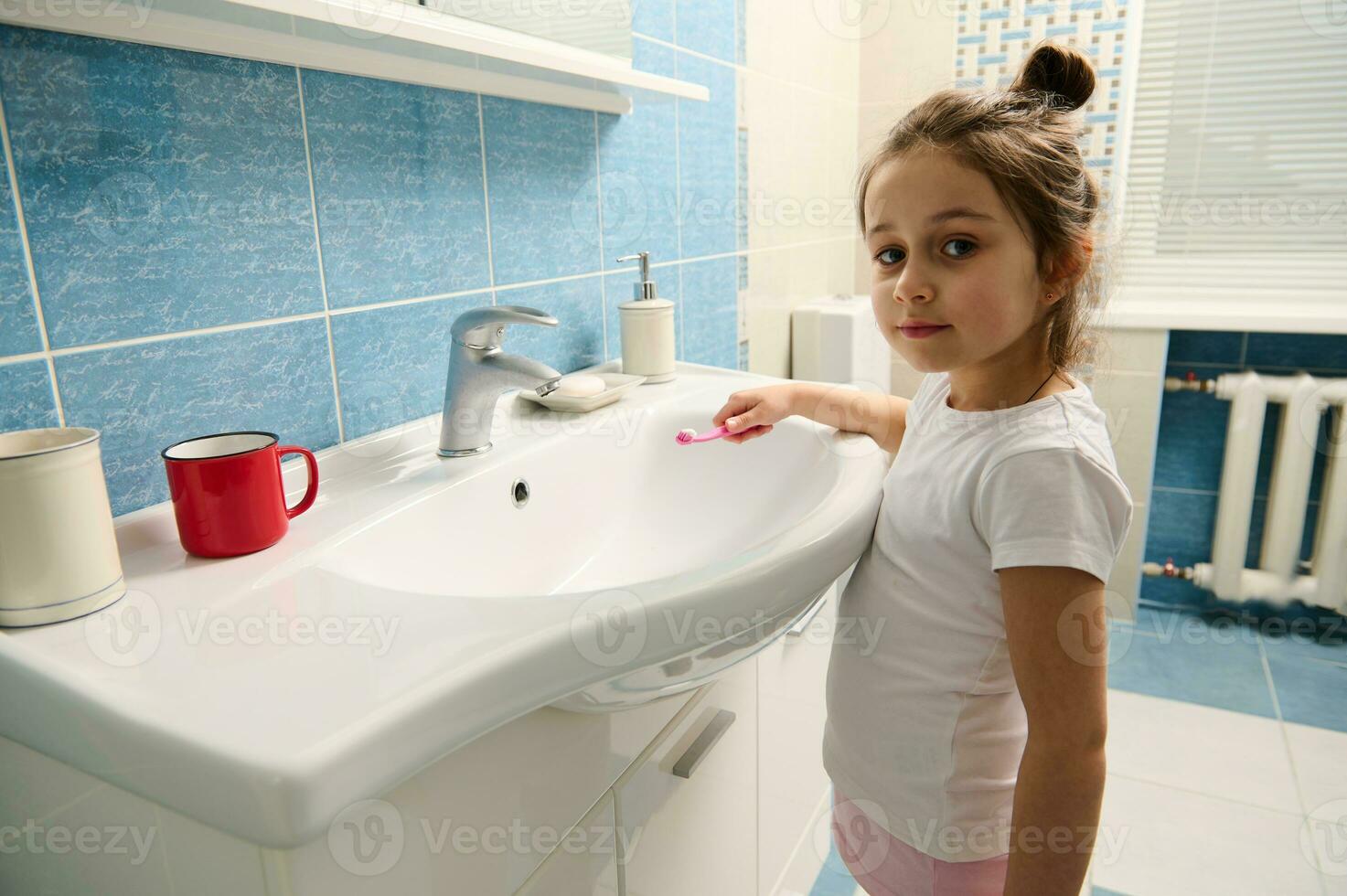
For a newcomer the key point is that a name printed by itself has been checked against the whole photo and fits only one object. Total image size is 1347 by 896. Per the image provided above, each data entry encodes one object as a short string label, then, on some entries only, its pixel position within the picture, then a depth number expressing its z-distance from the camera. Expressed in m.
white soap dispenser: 1.15
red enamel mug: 0.60
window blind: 1.99
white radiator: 1.97
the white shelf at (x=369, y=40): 0.61
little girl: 0.63
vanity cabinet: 0.46
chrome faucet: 0.82
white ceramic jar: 0.50
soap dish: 1.01
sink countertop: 0.40
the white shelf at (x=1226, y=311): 1.94
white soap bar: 1.01
